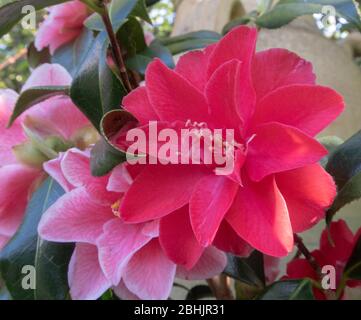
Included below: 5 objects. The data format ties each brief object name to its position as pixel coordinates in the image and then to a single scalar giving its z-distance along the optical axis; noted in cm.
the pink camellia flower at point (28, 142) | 44
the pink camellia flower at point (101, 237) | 38
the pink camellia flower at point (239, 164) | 34
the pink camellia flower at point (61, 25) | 62
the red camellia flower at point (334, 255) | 54
